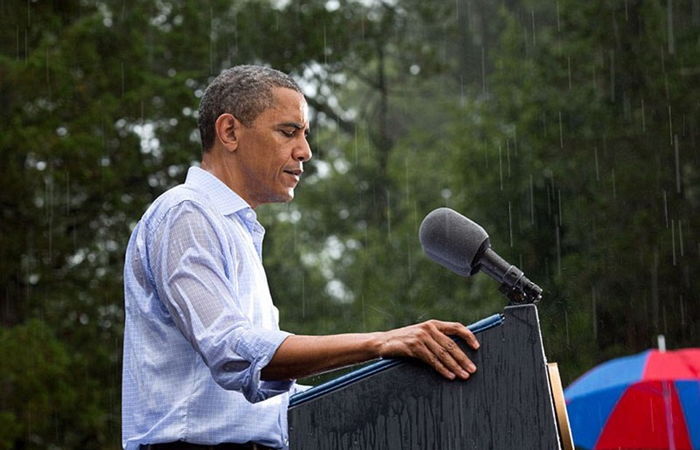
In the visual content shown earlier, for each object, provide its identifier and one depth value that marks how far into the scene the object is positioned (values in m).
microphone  4.11
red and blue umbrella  16.34
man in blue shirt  4.00
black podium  3.72
